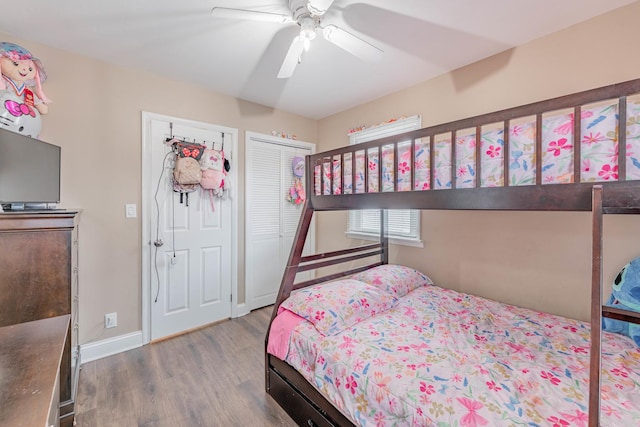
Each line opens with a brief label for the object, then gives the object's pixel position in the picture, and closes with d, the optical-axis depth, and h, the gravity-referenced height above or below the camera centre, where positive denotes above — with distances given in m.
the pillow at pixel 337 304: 1.62 -0.62
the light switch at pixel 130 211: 2.38 -0.01
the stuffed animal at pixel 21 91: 1.74 +0.83
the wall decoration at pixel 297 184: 3.54 +0.36
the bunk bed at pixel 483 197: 0.90 +0.06
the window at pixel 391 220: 2.73 -0.10
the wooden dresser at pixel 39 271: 1.35 -0.33
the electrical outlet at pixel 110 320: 2.29 -0.96
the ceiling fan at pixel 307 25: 1.41 +1.04
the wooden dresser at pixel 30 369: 0.60 -0.45
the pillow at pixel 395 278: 2.18 -0.59
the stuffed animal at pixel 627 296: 1.50 -0.49
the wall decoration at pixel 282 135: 3.35 +0.98
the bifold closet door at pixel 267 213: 3.17 -0.03
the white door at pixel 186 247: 2.53 -0.38
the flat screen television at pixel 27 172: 1.48 +0.23
